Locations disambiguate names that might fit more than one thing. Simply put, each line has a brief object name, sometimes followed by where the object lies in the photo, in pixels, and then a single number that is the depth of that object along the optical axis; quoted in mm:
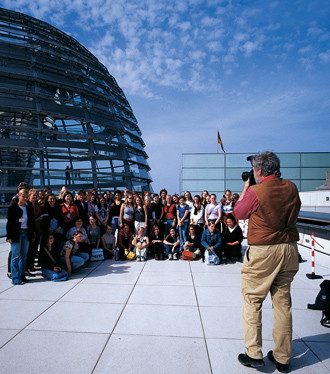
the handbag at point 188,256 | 7195
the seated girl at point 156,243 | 7386
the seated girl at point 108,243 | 7367
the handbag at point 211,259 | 6677
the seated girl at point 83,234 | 6383
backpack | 3240
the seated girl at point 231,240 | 7043
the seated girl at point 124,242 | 7258
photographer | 2287
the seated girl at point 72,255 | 5556
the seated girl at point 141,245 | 7176
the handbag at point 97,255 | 6945
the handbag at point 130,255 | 7188
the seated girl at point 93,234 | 7169
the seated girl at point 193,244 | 7344
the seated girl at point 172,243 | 7445
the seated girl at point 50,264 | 5242
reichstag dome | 11891
